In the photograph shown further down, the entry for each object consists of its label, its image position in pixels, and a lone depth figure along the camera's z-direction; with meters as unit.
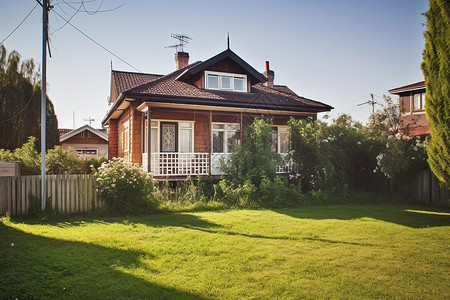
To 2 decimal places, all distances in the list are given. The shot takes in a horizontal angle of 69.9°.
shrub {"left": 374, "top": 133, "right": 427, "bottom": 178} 12.90
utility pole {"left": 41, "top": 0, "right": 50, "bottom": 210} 9.03
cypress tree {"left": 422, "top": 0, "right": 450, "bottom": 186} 8.26
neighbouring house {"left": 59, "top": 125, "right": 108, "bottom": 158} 30.09
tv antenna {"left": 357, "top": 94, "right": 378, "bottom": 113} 42.31
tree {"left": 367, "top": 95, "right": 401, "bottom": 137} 21.41
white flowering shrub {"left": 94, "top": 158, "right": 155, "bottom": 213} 9.59
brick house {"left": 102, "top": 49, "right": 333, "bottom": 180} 14.00
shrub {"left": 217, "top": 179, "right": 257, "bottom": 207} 11.42
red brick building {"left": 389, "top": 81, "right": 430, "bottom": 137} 24.84
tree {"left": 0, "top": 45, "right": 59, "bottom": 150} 23.05
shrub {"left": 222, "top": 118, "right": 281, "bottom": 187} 12.57
